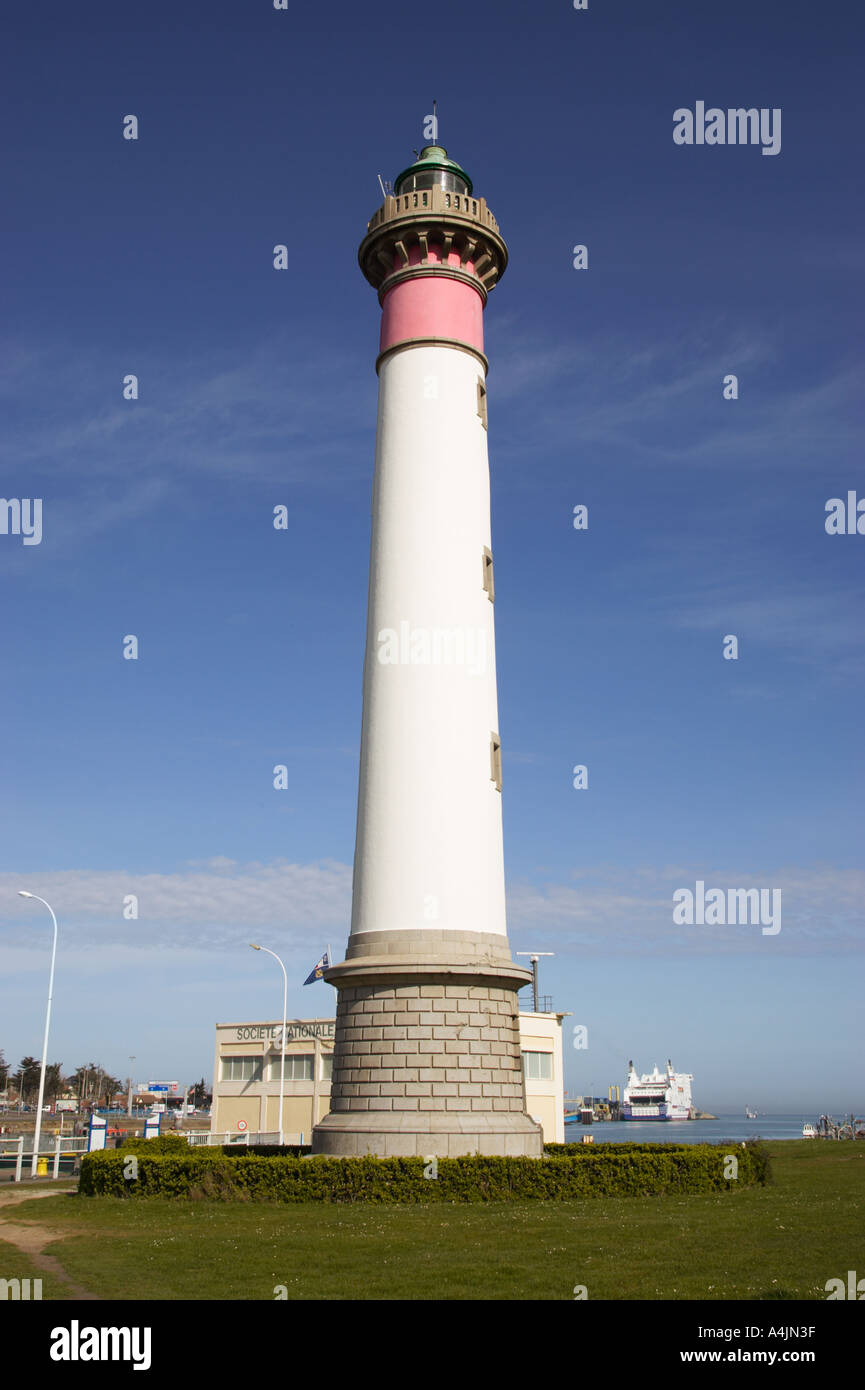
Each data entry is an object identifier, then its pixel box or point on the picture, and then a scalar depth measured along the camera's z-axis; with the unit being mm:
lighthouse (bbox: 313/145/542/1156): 25500
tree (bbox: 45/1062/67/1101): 165500
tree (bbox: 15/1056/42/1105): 157750
